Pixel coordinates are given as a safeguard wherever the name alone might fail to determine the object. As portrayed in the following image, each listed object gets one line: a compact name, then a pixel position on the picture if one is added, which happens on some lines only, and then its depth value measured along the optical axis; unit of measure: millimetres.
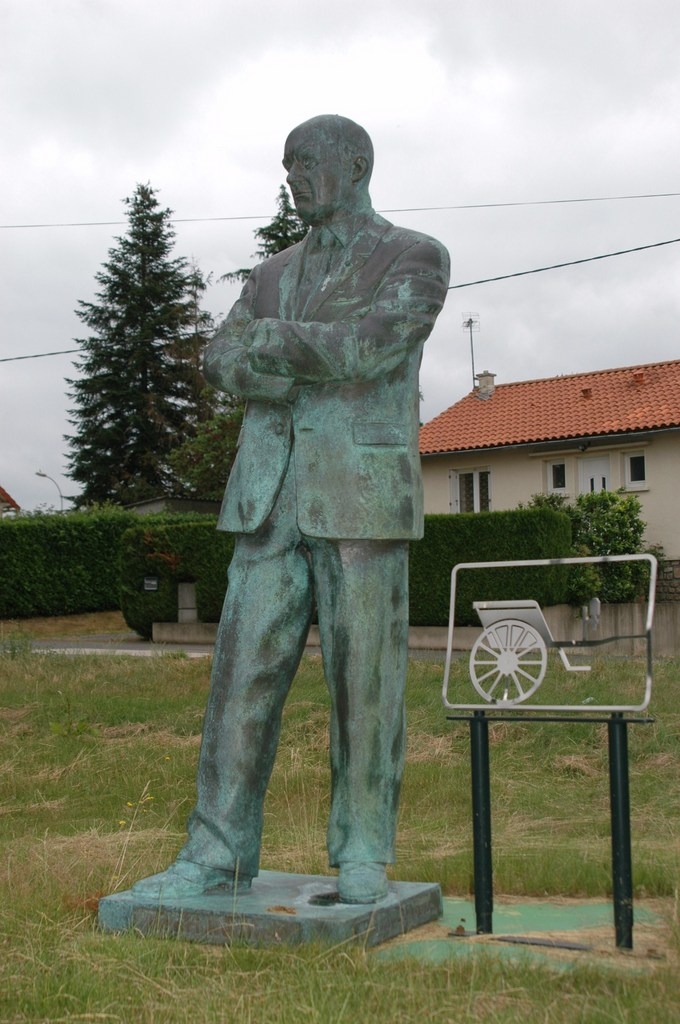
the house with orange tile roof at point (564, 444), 29000
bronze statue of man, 4168
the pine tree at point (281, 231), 39219
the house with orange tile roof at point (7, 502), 54375
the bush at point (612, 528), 25438
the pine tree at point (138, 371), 46312
